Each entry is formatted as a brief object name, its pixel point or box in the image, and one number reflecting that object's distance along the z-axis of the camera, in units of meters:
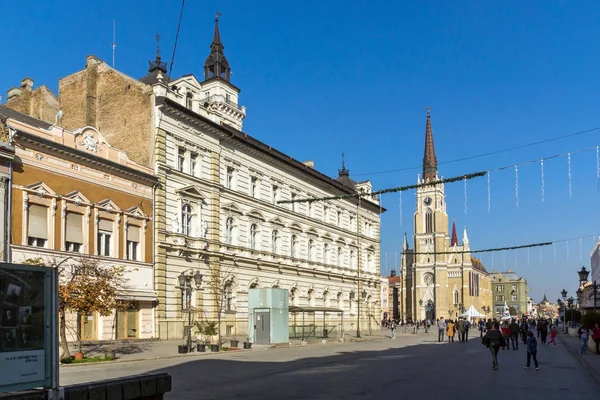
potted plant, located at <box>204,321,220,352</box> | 31.59
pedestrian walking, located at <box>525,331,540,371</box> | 20.78
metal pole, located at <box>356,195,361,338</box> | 64.44
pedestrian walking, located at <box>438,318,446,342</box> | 47.52
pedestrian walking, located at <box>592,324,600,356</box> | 29.92
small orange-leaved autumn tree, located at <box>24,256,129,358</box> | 23.56
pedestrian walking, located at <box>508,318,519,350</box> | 34.69
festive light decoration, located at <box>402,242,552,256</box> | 47.18
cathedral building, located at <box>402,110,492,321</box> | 150.25
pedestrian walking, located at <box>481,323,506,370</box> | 21.42
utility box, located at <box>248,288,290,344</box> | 37.12
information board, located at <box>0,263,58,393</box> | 6.78
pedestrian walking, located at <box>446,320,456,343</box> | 44.99
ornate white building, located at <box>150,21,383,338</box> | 38.44
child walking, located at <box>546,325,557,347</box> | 39.84
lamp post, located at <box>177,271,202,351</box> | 38.91
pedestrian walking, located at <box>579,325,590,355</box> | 31.21
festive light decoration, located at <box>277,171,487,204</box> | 26.41
